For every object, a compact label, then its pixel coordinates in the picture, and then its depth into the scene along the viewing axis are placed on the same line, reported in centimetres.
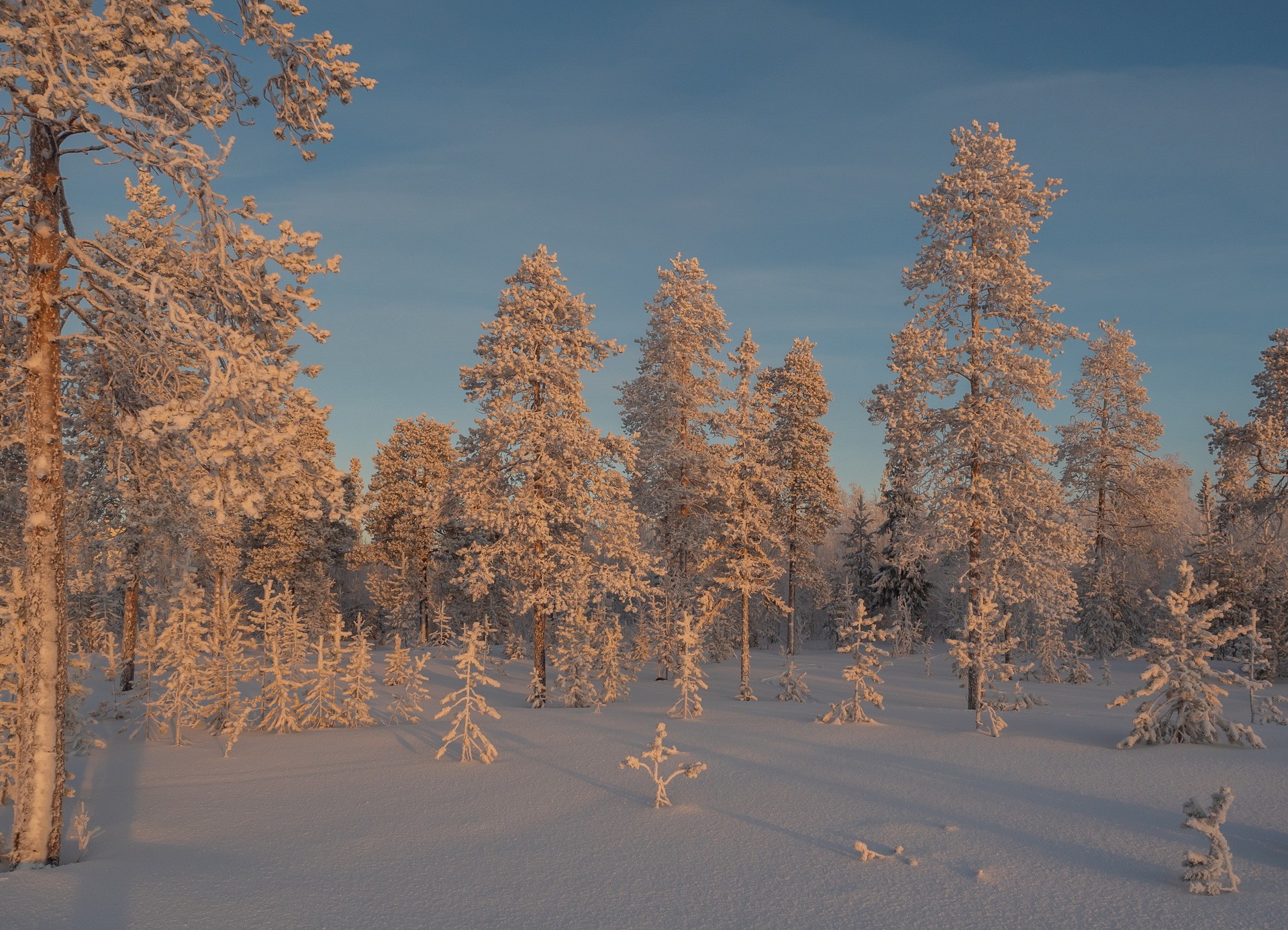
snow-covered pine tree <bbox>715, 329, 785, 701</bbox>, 2400
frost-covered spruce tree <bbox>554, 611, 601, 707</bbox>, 2025
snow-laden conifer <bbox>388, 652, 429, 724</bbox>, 1675
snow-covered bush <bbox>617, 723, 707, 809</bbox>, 917
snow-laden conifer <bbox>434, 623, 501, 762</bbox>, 1185
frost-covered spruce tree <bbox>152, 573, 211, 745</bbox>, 1505
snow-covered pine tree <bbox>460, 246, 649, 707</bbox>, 2003
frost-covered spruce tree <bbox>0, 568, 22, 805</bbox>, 780
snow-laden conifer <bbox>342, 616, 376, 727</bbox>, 1659
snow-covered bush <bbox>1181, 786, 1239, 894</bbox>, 622
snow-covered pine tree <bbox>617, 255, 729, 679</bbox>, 2602
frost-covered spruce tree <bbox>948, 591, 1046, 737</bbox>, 1318
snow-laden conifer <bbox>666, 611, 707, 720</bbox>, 1636
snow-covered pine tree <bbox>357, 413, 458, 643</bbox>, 4088
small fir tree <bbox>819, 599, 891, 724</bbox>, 1448
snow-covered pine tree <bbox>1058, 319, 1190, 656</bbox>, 3469
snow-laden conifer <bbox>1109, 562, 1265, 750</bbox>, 1123
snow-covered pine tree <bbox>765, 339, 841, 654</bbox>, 3325
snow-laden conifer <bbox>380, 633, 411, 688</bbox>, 2220
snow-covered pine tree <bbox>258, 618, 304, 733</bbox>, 1588
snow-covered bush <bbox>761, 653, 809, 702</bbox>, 2041
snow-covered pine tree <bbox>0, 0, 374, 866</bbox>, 661
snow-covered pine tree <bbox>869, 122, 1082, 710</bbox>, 1753
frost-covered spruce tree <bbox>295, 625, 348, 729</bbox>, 1612
